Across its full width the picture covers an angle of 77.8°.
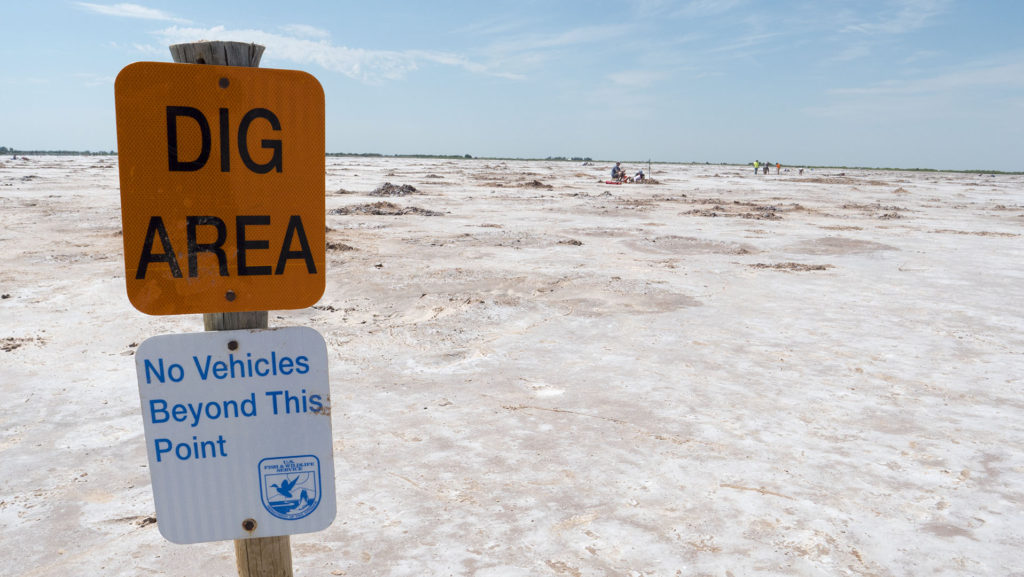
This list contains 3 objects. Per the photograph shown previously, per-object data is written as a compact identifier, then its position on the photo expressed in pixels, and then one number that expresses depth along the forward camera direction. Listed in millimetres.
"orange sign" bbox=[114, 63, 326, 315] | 1497
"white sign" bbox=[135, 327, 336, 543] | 1595
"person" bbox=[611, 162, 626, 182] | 36469
